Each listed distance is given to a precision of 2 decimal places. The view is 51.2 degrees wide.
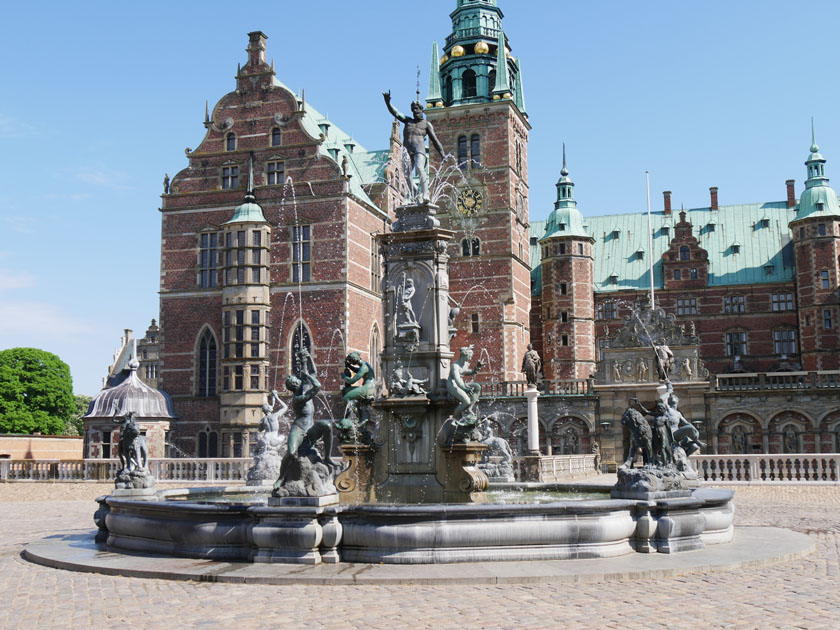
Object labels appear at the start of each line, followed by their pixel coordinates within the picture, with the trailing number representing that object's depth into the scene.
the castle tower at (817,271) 50.62
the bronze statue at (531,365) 39.66
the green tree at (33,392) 57.78
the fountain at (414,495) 9.84
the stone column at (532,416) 30.05
